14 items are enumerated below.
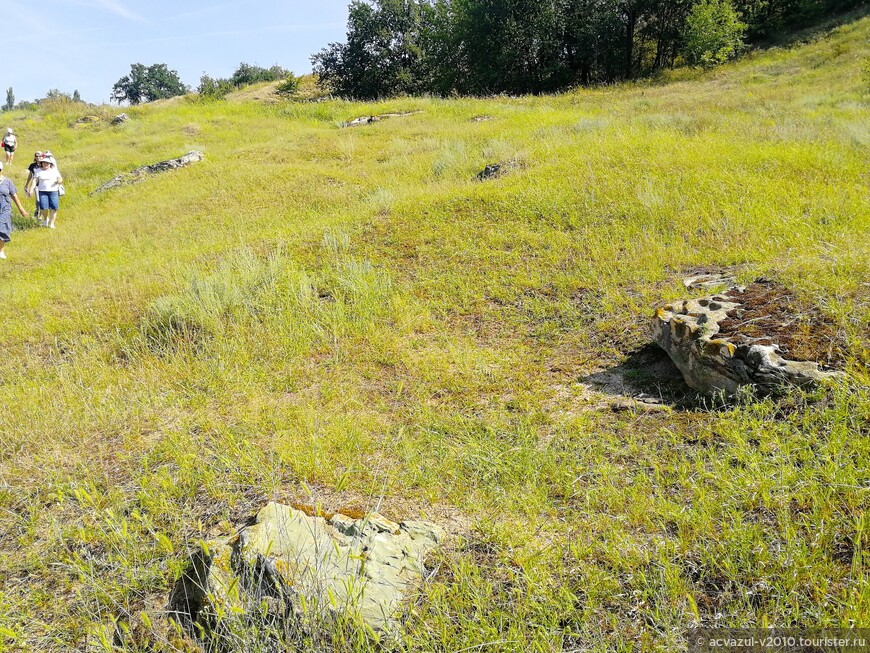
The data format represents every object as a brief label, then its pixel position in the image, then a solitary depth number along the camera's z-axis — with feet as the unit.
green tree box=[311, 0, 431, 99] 112.57
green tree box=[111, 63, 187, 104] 318.45
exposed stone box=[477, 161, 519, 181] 32.91
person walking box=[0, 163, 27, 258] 30.19
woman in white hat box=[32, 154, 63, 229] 39.32
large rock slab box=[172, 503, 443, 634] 6.94
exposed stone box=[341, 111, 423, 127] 65.51
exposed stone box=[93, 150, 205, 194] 49.75
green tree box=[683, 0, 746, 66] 95.55
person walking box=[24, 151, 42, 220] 40.05
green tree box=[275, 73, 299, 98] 105.50
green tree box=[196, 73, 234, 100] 105.94
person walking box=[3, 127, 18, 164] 53.01
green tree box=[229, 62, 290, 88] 204.03
